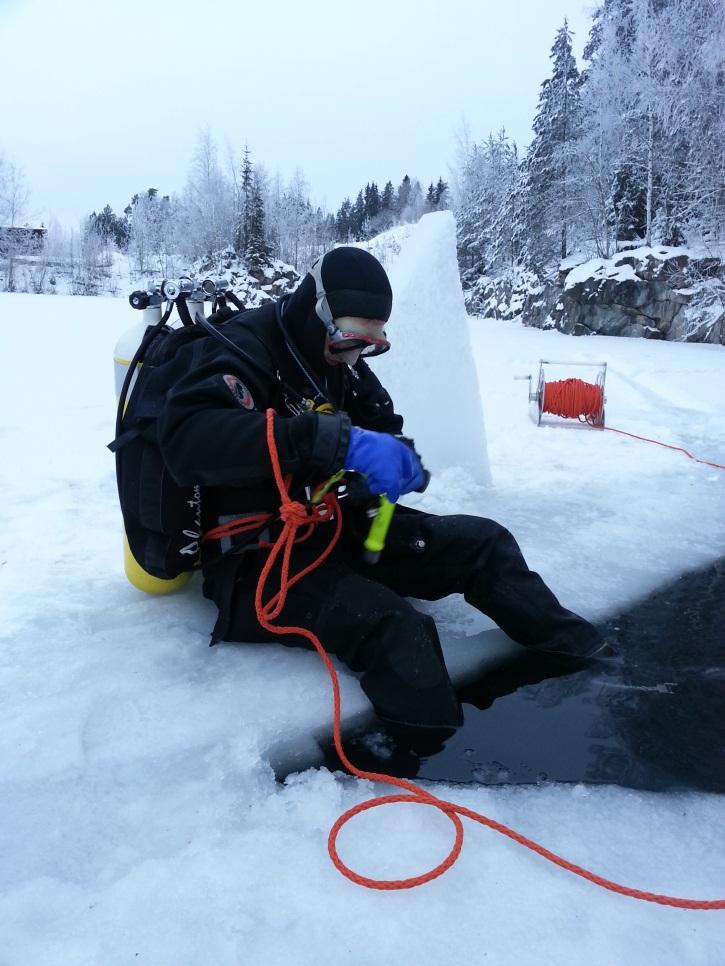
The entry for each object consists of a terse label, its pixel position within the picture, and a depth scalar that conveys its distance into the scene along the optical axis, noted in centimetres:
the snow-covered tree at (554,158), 2717
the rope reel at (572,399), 586
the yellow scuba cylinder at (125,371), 244
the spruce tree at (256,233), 3841
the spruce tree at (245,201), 4041
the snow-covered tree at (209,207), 4238
